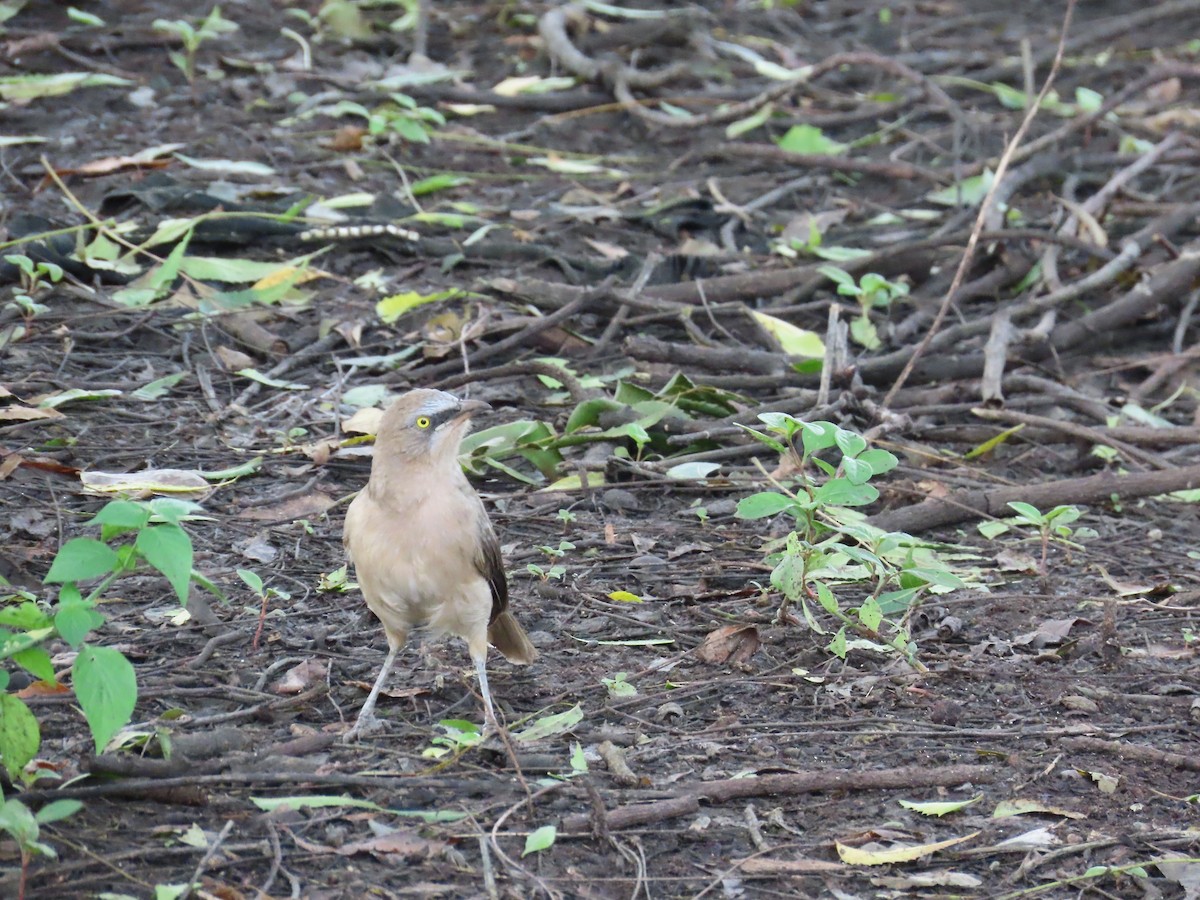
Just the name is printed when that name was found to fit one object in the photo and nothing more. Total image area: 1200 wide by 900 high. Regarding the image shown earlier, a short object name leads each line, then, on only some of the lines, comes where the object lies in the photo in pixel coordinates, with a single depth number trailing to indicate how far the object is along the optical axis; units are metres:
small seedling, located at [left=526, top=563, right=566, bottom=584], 9.58
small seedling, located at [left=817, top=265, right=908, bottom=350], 12.88
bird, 7.83
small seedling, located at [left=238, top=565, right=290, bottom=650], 7.44
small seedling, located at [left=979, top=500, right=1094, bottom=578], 9.13
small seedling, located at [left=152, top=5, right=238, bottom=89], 16.77
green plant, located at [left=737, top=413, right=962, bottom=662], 7.99
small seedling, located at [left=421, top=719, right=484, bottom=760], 7.18
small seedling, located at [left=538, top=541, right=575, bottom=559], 9.85
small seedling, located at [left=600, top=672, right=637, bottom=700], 8.06
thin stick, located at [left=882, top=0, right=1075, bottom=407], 11.54
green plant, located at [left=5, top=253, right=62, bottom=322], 11.87
